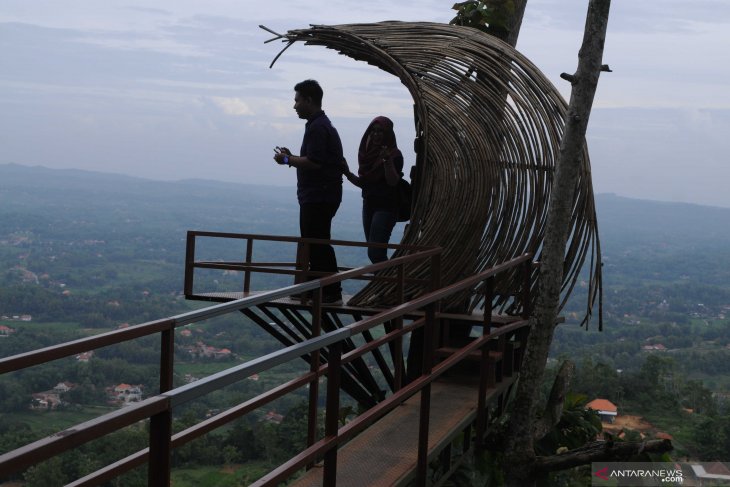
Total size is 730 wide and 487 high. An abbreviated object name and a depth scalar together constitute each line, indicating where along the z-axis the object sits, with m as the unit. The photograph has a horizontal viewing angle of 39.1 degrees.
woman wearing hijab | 8.26
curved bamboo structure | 7.77
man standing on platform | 7.70
